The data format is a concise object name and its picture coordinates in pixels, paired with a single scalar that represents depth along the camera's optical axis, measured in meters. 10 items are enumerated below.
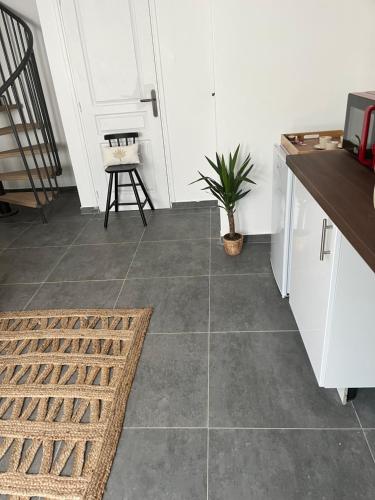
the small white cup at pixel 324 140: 2.06
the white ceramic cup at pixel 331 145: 2.03
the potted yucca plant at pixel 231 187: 2.53
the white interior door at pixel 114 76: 3.16
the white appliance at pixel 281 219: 1.93
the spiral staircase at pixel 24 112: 3.60
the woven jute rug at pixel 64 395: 1.41
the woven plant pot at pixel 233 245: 2.77
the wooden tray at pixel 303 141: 2.06
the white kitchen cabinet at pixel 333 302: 1.28
